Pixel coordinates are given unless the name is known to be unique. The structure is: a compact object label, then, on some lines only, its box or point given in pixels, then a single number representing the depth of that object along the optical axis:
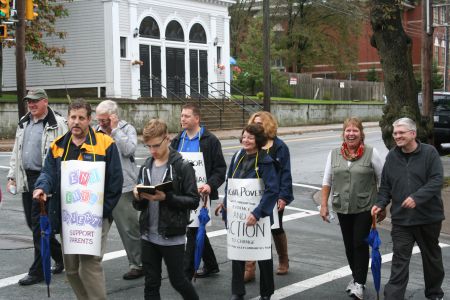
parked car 24.56
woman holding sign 6.95
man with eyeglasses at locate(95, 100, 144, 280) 7.75
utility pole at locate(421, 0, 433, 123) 22.41
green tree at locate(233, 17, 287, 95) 53.31
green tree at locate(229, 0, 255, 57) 63.12
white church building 36.31
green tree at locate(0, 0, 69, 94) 31.38
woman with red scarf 7.30
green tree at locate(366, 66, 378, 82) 72.88
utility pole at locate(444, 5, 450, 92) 45.49
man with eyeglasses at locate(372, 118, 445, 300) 6.81
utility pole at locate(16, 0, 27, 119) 23.73
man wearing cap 7.65
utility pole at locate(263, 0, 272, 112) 32.13
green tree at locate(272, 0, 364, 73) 61.59
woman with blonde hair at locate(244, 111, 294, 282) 7.78
